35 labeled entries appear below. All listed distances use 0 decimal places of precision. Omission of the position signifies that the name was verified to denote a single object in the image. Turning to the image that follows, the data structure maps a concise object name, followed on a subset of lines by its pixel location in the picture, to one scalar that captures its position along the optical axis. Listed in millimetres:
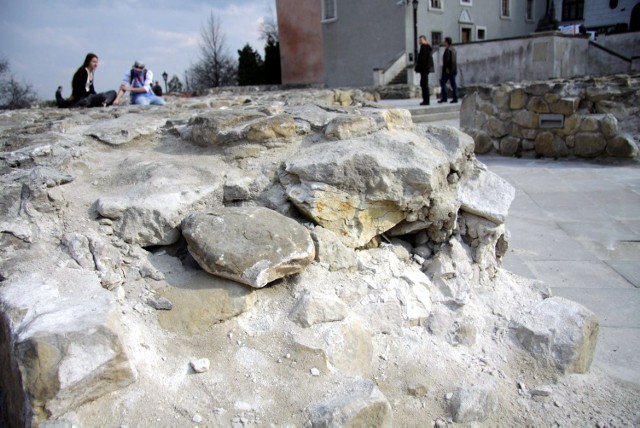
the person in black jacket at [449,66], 10734
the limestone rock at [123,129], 2793
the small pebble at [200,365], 1678
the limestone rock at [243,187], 2344
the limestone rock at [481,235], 2584
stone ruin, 1573
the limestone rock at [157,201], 2098
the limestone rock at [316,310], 1901
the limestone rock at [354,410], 1553
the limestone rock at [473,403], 1770
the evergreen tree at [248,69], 30703
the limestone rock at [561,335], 2156
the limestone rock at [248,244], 1900
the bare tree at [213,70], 31750
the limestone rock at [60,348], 1438
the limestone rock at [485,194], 2555
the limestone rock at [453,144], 2572
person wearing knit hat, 6000
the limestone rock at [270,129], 2559
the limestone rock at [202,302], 1833
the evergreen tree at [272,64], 30422
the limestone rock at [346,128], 2582
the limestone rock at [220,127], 2596
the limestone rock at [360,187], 2250
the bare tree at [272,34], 35025
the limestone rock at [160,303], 1855
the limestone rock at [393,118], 2750
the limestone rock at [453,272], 2328
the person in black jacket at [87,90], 5887
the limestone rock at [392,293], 2082
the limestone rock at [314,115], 2705
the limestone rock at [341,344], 1815
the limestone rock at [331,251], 2152
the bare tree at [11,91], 18109
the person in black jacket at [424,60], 10633
